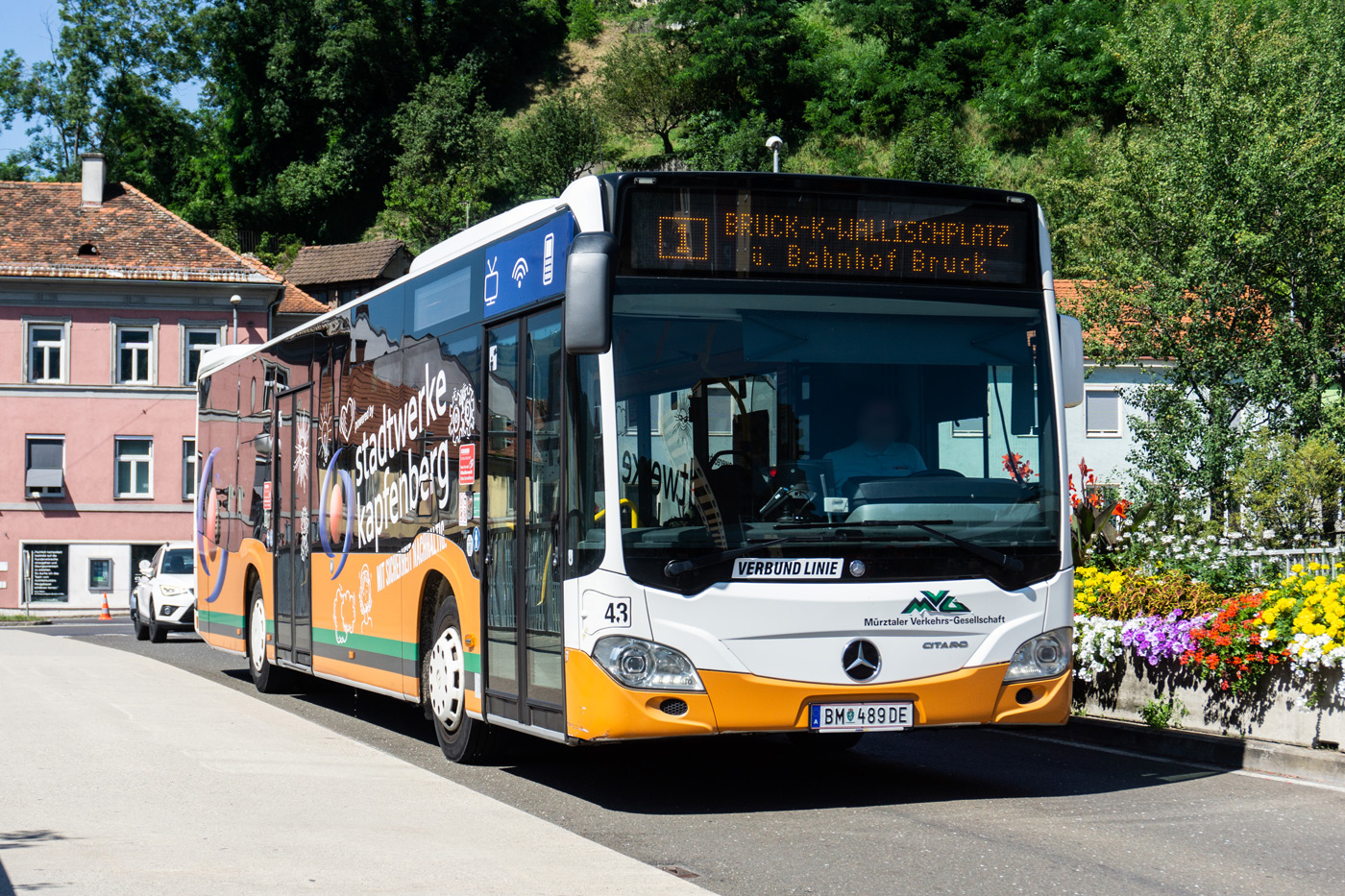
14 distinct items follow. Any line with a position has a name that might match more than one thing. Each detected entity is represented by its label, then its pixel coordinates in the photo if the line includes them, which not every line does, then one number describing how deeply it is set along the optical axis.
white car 26.83
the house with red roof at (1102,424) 51.25
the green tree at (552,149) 79.31
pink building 47.94
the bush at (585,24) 107.50
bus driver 7.96
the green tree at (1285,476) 26.88
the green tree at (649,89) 85.00
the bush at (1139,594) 11.09
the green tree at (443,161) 76.12
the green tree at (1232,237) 31.39
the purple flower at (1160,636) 10.62
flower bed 9.60
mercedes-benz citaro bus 7.74
